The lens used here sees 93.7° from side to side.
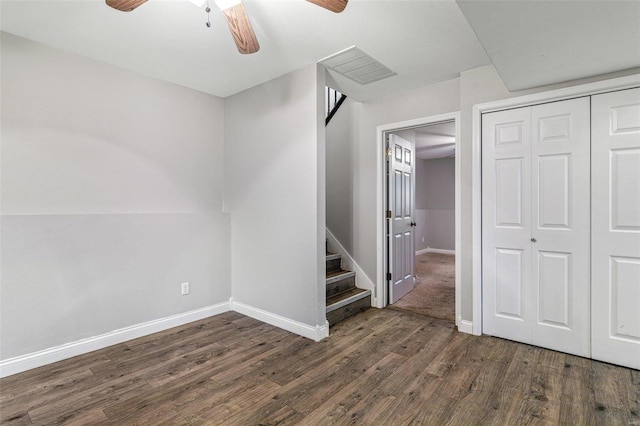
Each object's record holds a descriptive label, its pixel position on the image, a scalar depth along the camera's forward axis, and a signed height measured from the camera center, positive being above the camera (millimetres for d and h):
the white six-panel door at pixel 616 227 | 2250 -136
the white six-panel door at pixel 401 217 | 3812 -80
